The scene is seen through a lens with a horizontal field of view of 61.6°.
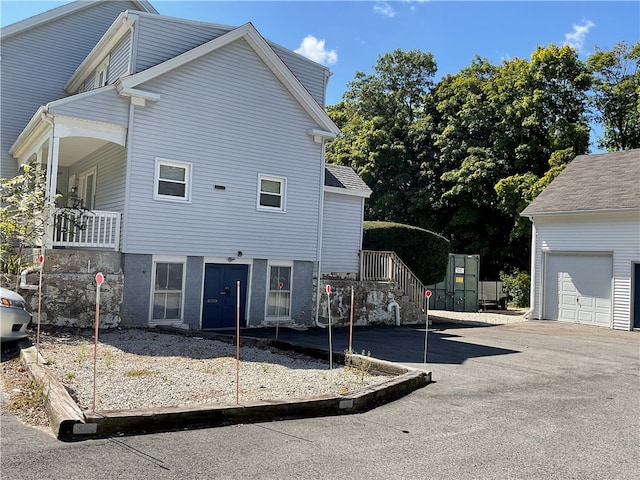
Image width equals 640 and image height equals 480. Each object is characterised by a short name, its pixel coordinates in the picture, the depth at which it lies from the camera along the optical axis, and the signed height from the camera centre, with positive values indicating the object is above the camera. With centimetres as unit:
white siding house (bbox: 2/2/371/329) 1327 +277
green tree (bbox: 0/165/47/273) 1206 +90
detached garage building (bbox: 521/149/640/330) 1855 +139
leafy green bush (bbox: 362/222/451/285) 2083 +115
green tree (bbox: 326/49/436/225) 3591 +983
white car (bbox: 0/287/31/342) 918 -102
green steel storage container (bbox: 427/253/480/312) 2409 -51
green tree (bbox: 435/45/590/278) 2981 +811
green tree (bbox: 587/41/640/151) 3070 +1099
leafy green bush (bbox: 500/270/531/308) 2770 -41
